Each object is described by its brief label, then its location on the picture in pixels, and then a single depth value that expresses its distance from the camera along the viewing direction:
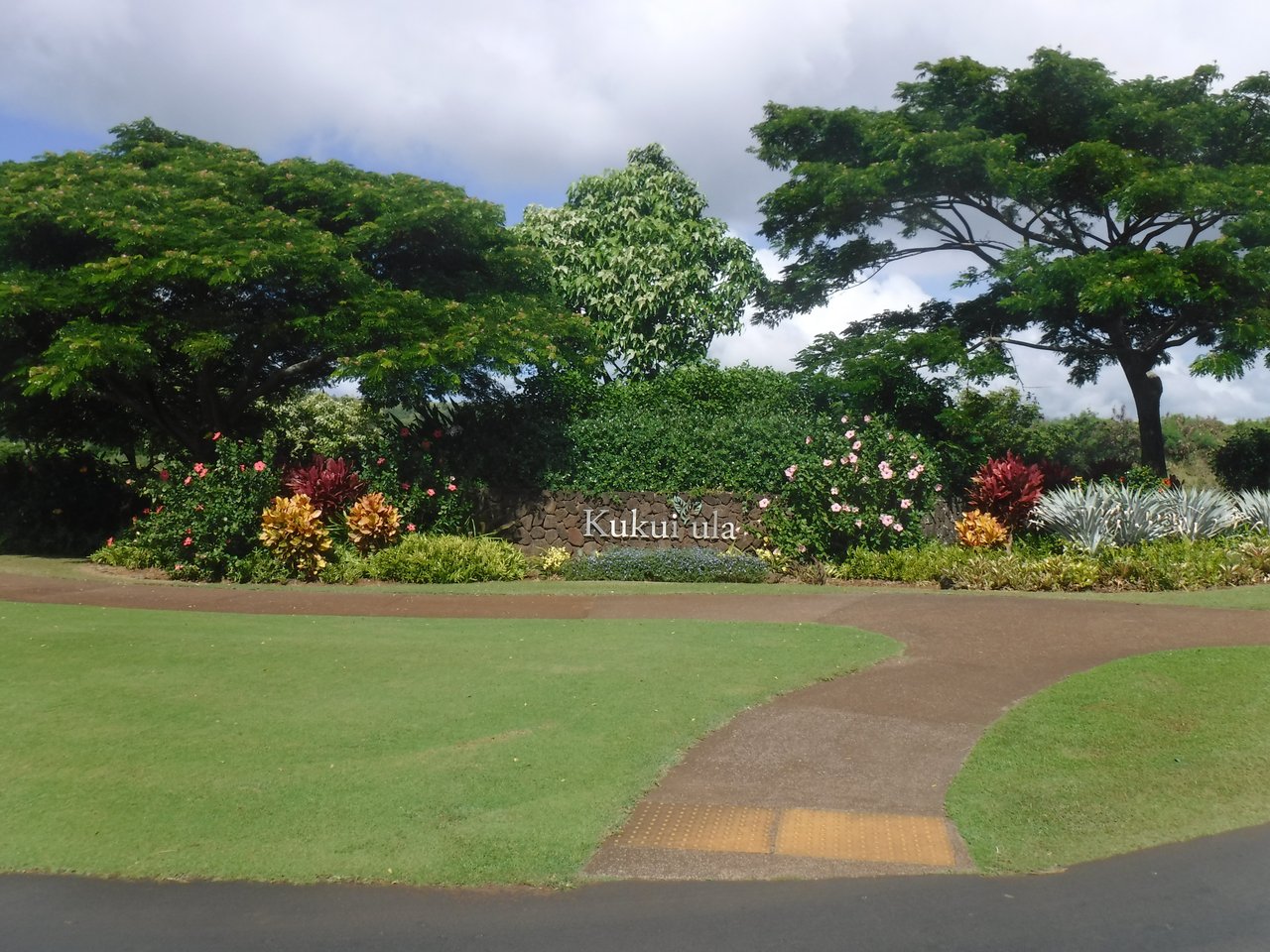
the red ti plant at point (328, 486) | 16.53
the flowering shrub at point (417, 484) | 17.08
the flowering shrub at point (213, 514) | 15.70
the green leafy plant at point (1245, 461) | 21.33
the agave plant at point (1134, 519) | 14.98
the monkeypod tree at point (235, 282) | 15.80
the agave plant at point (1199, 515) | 15.23
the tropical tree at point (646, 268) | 21.95
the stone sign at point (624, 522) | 17.23
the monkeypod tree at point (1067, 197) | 16.31
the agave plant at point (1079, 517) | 14.97
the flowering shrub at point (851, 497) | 16.33
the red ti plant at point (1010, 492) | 16.38
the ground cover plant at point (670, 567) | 15.56
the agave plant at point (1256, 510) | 15.60
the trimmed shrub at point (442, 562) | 15.41
